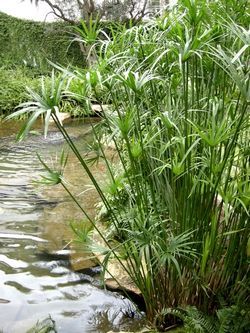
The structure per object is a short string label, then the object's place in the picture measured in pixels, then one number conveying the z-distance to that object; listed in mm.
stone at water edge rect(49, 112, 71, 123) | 9001
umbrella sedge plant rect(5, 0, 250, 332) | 2035
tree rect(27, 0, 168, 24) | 13234
